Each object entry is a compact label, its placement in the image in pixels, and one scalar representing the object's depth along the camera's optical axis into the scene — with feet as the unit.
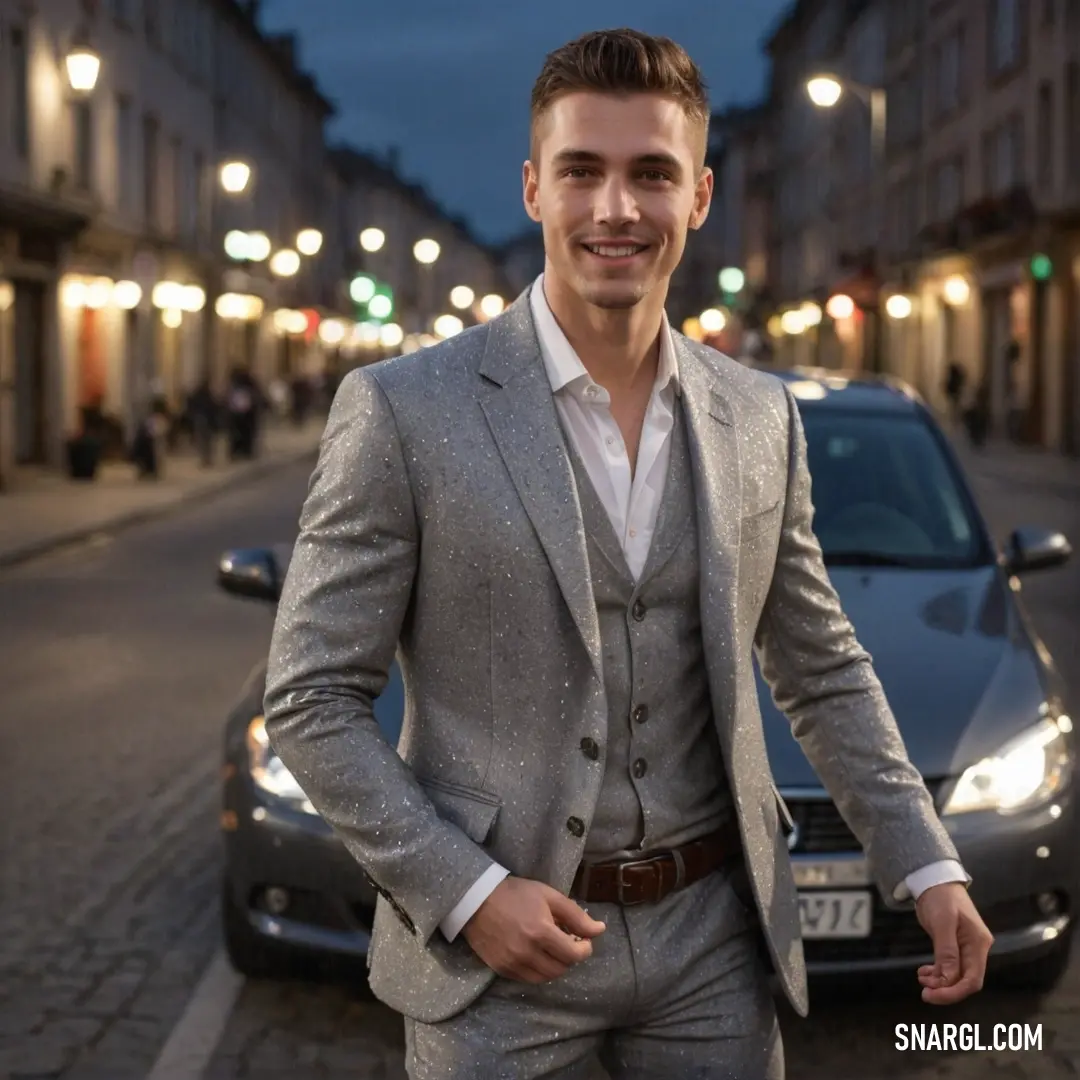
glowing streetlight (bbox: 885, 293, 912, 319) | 170.81
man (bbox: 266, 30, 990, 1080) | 7.93
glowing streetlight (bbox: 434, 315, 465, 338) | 410.31
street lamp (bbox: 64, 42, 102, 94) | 92.53
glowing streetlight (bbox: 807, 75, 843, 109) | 126.31
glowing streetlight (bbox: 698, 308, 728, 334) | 246.27
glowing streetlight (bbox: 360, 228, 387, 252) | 177.88
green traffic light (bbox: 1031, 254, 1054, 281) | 126.11
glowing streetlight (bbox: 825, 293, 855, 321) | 156.56
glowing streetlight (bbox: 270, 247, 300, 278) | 157.28
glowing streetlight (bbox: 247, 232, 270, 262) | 118.83
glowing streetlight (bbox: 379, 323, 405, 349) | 296.85
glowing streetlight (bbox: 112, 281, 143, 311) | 120.54
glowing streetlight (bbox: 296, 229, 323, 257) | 156.46
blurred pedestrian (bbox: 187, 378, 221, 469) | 117.70
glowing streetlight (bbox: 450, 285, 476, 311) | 361.71
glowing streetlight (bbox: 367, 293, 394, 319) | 133.39
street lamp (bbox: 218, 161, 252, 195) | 118.11
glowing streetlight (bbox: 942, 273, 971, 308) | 160.56
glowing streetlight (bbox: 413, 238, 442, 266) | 200.49
